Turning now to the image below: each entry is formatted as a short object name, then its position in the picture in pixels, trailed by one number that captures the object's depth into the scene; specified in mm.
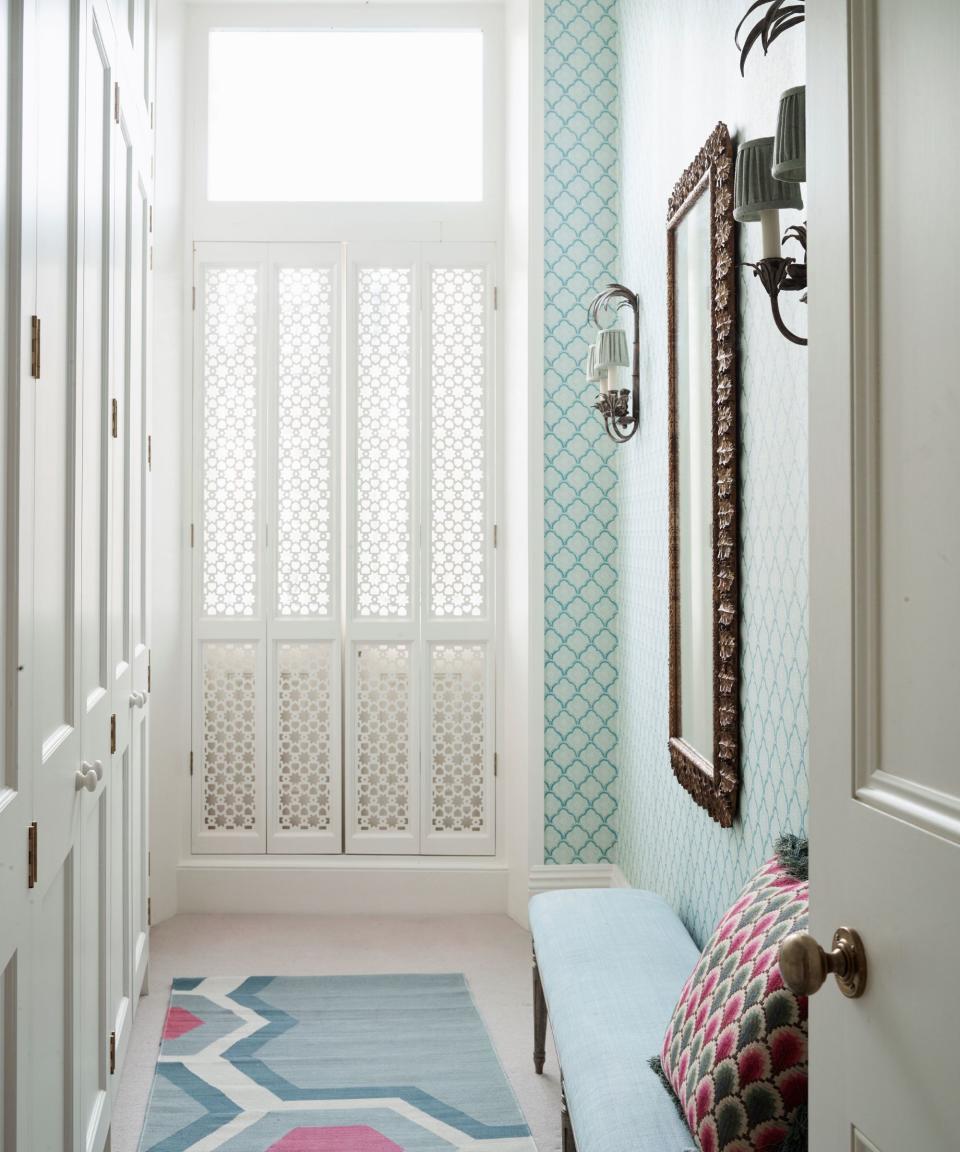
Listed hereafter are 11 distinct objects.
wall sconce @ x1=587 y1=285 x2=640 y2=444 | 2916
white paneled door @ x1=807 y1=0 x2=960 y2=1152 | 742
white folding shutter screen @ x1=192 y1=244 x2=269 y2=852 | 3824
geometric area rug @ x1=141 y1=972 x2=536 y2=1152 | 2332
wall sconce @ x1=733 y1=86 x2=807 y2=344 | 1539
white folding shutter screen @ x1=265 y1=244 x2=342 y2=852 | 3832
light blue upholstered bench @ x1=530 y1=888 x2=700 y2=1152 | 1598
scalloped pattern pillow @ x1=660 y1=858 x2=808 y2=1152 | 1354
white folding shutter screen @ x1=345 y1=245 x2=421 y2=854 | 3840
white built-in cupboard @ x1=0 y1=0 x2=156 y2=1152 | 1253
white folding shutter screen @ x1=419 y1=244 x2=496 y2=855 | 3854
